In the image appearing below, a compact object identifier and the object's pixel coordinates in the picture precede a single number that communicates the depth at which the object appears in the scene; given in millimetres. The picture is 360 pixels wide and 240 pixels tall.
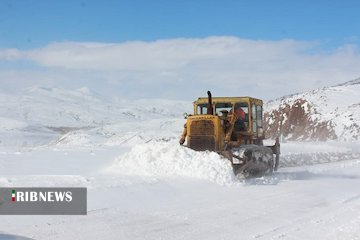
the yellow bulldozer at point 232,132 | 14602
